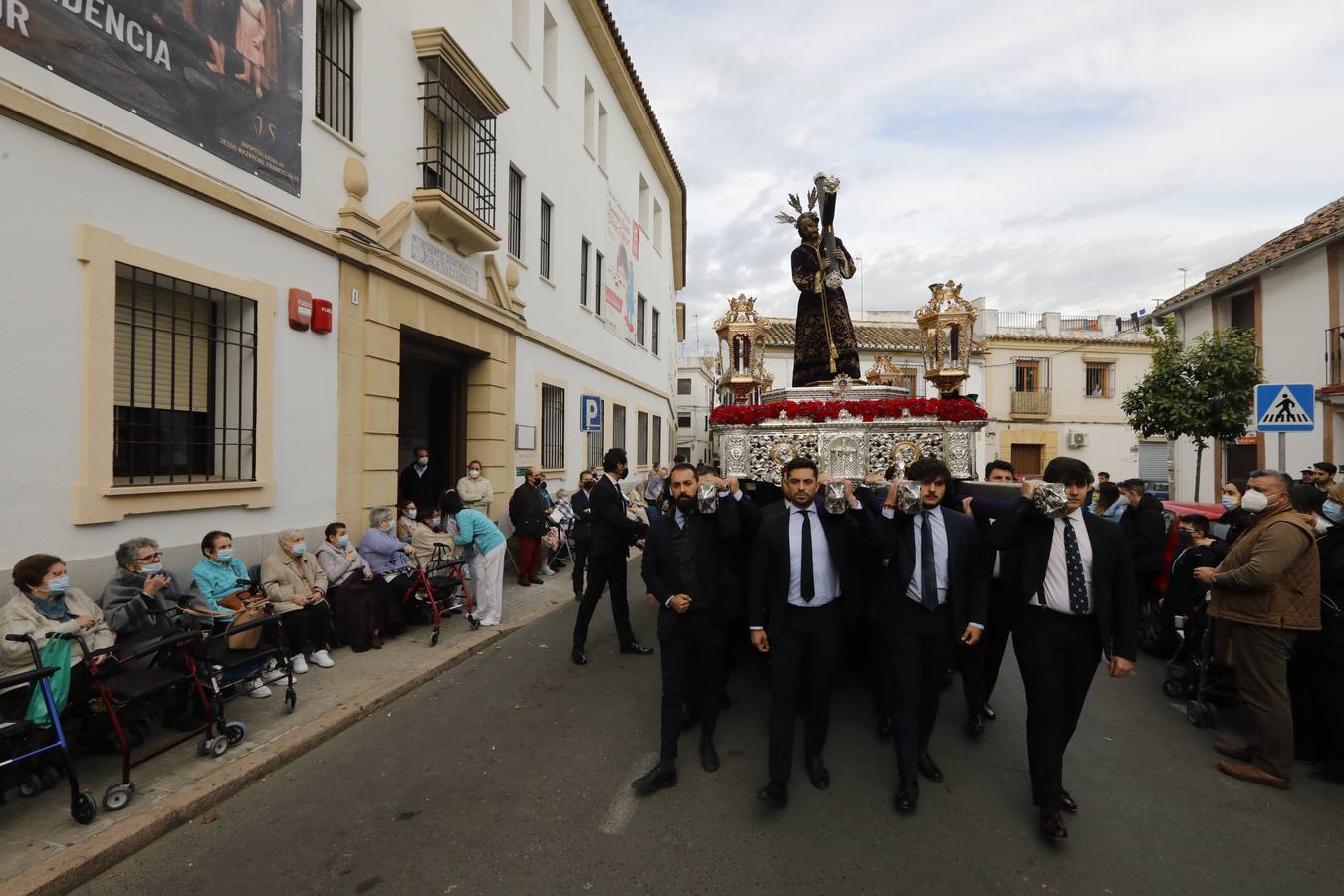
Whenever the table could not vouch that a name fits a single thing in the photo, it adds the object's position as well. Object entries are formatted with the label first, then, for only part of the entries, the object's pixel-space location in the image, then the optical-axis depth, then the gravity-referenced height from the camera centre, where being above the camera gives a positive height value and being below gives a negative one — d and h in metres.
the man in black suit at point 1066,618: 3.31 -0.83
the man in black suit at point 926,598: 3.69 -0.83
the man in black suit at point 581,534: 8.12 -1.01
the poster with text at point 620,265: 17.02 +5.14
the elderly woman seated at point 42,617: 3.62 -1.01
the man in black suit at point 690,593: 3.87 -0.86
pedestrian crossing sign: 6.71 +0.52
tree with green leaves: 12.59 +1.38
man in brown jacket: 3.82 -0.90
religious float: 6.99 +0.81
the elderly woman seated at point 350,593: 6.24 -1.39
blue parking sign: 14.22 +0.82
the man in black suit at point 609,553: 6.11 -0.95
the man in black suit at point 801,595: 3.61 -0.80
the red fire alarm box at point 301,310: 6.56 +1.43
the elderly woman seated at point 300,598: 5.49 -1.27
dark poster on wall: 4.45 +3.03
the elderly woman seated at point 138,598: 4.25 -1.00
